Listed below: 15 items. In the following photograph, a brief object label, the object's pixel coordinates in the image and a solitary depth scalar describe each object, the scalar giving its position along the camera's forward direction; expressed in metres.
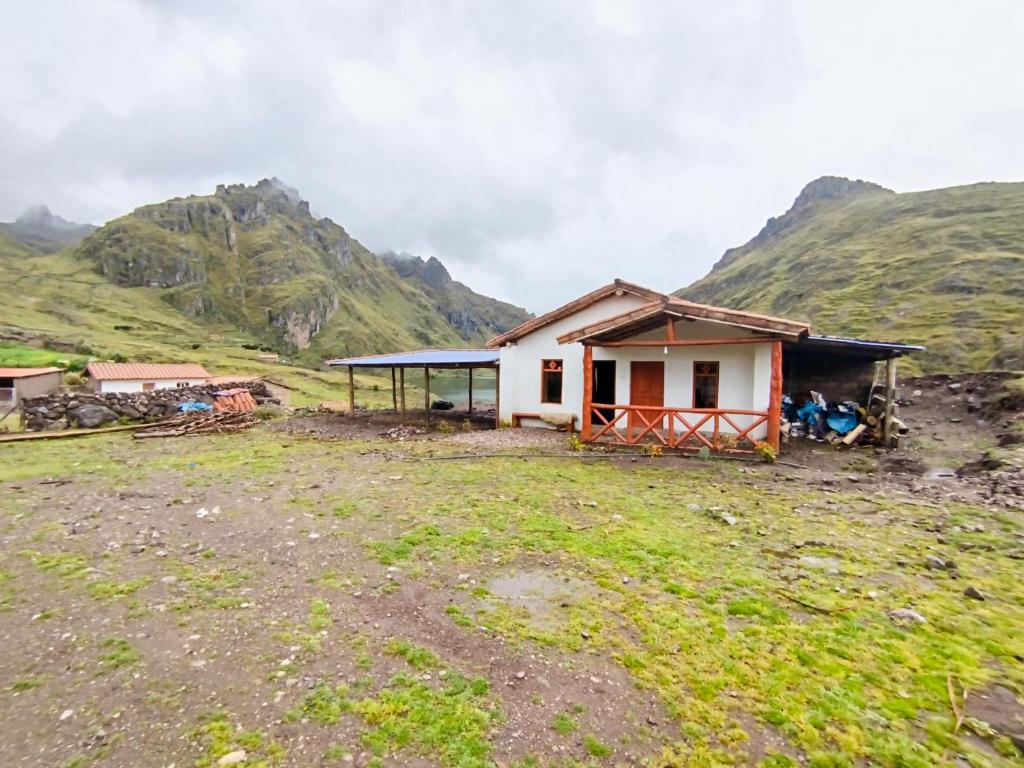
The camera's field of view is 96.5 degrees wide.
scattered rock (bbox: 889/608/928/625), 4.18
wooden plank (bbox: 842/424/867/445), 13.54
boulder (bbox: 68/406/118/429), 16.81
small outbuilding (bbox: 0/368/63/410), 26.86
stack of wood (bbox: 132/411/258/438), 15.87
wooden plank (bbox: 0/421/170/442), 14.17
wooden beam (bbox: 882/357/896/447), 13.02
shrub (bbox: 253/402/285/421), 21.45
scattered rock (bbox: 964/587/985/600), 4.58
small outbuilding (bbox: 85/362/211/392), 30.30
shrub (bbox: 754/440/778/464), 10.69
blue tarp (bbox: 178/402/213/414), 19.44
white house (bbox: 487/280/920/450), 11.80
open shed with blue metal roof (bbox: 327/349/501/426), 18.70
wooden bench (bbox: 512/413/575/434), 16.66
